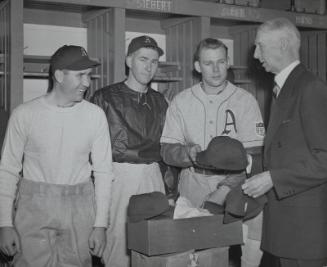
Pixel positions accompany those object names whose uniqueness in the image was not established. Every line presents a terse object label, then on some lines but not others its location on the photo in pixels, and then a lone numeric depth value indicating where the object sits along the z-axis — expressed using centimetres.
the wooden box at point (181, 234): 183
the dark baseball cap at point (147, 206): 187
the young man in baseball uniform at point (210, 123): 257
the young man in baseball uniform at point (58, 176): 214
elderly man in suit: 180
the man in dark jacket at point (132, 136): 283
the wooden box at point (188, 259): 187
